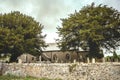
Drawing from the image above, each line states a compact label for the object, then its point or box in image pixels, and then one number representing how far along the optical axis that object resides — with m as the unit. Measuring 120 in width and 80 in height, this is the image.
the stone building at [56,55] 31.28
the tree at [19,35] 24.25
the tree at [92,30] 23.53
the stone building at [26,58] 23.58
